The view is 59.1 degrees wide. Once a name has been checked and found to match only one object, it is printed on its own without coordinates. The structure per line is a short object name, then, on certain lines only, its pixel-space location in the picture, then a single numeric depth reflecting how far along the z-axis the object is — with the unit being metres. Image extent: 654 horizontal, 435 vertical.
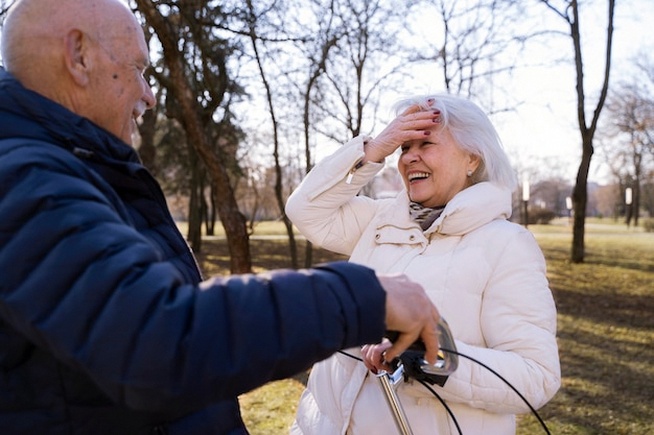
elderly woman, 2.09
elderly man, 0.95
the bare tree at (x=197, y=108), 7.04
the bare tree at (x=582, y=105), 14.46
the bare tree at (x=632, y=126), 27.41
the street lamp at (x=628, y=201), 44.56
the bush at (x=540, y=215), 54.53
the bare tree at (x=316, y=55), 11.62
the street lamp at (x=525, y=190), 26.92
